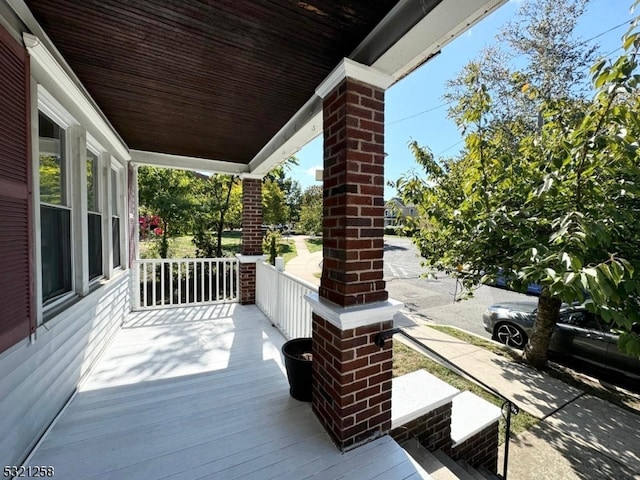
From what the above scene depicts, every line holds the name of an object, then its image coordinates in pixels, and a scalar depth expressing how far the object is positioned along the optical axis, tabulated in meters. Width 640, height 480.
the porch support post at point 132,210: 4.84
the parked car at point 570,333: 4.38
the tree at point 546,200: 1.78
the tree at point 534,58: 6.93
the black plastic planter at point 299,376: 2.39
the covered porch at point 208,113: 1.66
